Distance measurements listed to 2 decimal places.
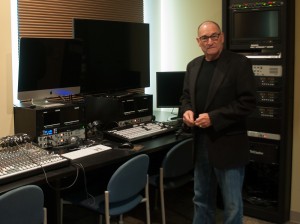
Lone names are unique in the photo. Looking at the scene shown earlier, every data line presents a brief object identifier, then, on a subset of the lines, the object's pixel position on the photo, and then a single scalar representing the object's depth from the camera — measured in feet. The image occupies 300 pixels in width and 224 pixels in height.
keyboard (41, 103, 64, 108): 9.09
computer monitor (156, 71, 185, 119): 12.21
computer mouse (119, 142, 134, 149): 9.37
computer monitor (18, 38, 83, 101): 8.78
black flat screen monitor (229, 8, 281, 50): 10.67
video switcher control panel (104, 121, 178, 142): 9.87
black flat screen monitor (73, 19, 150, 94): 10.52
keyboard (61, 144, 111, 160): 8.51
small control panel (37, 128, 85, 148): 8.82
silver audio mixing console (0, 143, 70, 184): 7.00
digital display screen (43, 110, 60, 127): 8.85
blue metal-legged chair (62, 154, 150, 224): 8.07
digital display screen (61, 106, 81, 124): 9.23
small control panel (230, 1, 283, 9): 10.52
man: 8.01
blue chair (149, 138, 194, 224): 9.62
